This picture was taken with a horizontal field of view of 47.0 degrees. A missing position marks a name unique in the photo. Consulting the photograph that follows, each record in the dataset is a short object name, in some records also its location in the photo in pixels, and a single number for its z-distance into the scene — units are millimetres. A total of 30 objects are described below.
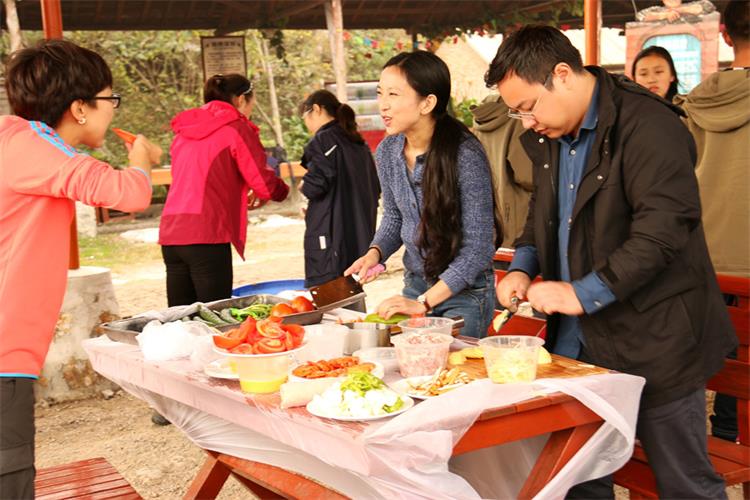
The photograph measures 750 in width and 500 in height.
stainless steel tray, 2891
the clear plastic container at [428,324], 2492
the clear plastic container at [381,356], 2424
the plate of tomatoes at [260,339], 2262
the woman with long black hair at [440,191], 2945
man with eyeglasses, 2205
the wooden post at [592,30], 4957
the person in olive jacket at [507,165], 5605
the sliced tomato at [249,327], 2340
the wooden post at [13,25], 8086
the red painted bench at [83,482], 2721
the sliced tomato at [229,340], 2307
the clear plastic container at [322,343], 2539
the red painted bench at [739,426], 2717
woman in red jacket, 4766
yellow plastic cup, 2244
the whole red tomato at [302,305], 2933
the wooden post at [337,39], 9902
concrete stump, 5180
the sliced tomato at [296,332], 2342
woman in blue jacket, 5254
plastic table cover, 1947
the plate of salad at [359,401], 2018
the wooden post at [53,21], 5125
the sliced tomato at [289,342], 2287
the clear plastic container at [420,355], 2312
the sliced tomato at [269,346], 2254
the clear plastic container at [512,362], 2152
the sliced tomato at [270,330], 2309
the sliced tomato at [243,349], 2258
